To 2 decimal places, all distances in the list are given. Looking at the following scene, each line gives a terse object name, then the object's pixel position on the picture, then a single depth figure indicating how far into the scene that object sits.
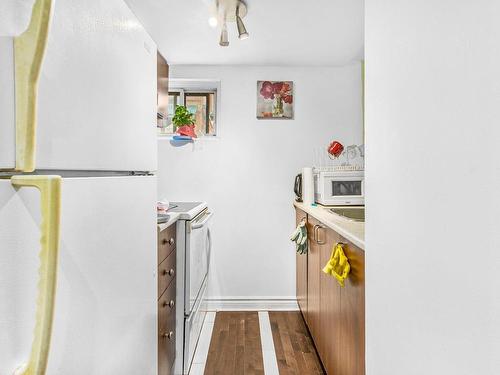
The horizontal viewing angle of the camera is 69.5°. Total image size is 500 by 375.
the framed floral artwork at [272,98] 3.38
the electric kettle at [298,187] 3.25
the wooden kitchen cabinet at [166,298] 1.58
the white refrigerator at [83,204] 0.42
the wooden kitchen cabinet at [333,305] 1.41
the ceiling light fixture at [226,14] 2.17
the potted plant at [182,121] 3.18
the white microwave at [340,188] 2.72
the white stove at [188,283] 1.99
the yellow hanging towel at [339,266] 1.52
